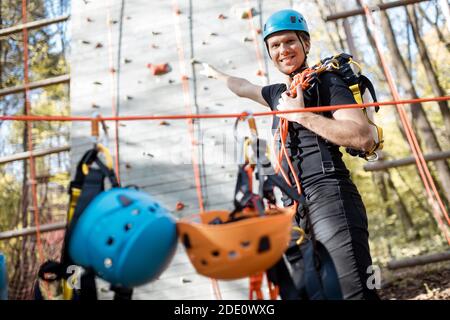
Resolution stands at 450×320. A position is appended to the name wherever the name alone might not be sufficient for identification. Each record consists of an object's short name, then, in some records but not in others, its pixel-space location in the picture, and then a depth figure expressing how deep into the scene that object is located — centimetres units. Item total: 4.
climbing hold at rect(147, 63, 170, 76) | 398
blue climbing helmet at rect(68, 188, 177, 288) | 106
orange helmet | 103
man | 161
